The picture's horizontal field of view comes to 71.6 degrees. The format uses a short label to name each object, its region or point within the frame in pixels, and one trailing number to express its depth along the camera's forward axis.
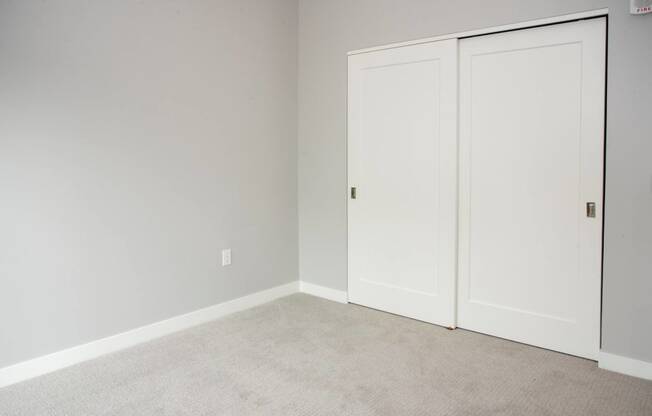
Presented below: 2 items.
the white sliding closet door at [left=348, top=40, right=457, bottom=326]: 3.28
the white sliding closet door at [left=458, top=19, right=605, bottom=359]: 2.72
